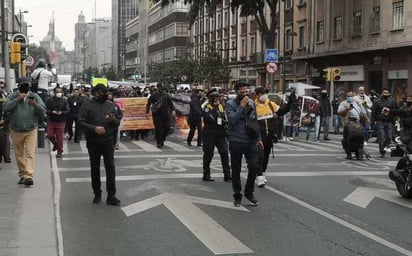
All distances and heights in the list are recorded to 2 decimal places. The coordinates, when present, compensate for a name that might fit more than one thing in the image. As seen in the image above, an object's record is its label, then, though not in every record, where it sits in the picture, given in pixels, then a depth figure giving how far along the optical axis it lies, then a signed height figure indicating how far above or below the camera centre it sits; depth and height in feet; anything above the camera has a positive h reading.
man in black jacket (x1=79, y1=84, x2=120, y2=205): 29.50 -2.00
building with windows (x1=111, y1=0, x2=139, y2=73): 510.99 +56.93
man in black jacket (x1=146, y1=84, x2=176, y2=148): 59.77 -2.62
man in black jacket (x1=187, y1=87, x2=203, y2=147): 61.93 -2.56
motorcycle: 32.30 -4.41
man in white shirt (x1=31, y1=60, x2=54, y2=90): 57.47 +1.26
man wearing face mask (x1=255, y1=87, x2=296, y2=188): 35.14 -1.50
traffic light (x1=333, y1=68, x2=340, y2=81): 97.91 +2.59
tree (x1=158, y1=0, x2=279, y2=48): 107.55 +14.32
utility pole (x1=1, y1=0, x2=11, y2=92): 73.22 +2.09
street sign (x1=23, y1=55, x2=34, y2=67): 95.07 +4.29
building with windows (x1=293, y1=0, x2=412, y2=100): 107.76 +9.64
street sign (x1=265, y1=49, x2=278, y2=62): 93.91 +5.31
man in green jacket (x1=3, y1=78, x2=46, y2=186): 34.12 -1.97
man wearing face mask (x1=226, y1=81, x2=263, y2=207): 29.60 -2.42
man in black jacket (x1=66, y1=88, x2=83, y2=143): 67.00 -2.21
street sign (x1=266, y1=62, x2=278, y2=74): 93.20 +3.46
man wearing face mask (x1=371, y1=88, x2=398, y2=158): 53.88 -2.82
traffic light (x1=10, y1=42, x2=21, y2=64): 69.87 +4.09
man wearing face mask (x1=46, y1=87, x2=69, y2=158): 49.60 -2.70
